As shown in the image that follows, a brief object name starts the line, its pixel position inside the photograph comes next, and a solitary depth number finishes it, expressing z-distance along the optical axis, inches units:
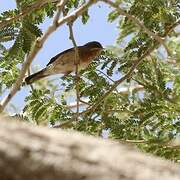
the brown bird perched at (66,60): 472.7
